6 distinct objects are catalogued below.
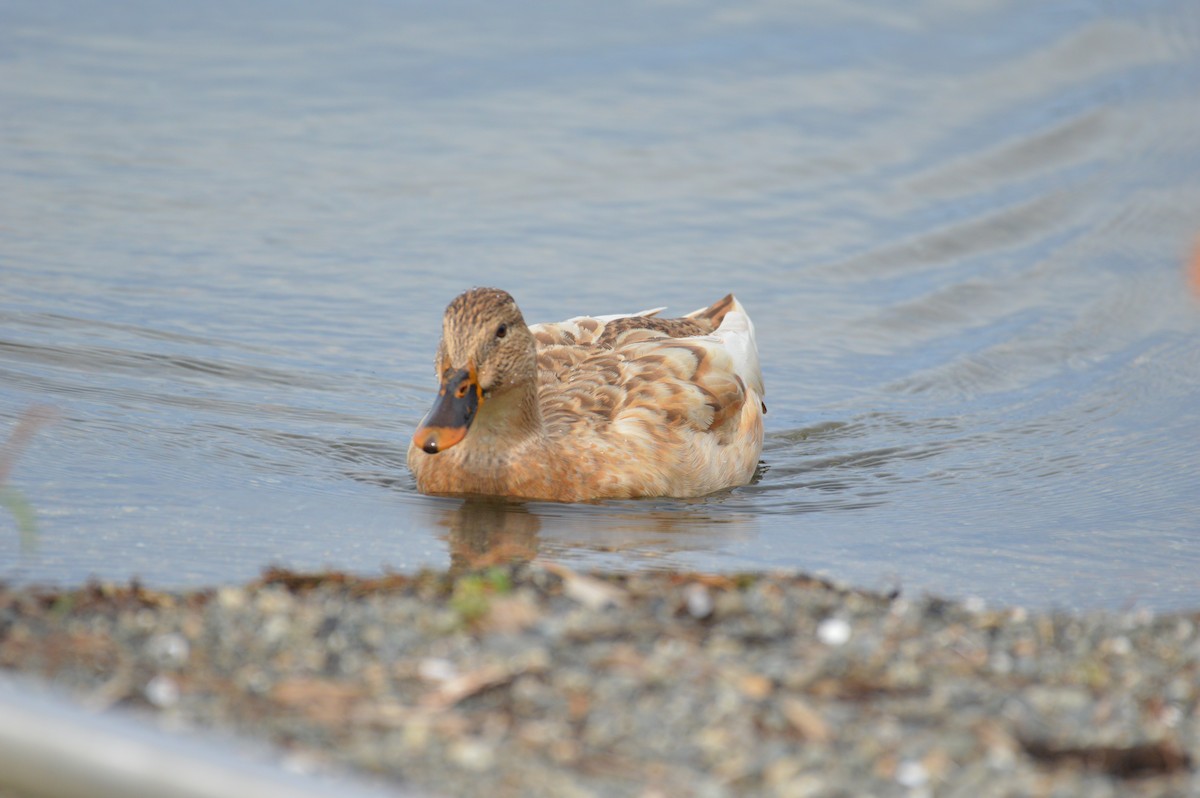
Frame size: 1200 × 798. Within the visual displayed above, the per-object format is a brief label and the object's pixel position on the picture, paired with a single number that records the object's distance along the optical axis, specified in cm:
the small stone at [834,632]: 937
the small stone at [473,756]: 759
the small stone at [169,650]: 867
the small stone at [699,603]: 953
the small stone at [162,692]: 806
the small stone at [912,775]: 767
